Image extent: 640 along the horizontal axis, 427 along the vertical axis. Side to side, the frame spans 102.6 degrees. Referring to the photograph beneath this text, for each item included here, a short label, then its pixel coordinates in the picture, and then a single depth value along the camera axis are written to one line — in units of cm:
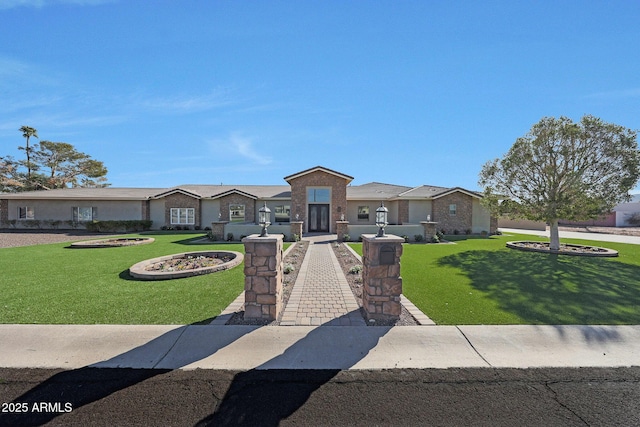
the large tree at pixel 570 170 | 1143
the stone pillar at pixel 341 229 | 1633
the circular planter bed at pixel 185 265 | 730
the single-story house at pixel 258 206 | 2039
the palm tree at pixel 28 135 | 3625
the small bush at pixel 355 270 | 805
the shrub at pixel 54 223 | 2359
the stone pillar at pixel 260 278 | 468
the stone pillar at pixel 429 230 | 1666
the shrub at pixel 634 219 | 3362
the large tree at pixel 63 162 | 3678
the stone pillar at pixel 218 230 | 1659
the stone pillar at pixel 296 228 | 1642
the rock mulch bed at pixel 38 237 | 1538
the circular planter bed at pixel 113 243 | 1310
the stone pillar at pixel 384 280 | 471
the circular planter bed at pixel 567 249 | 1153
